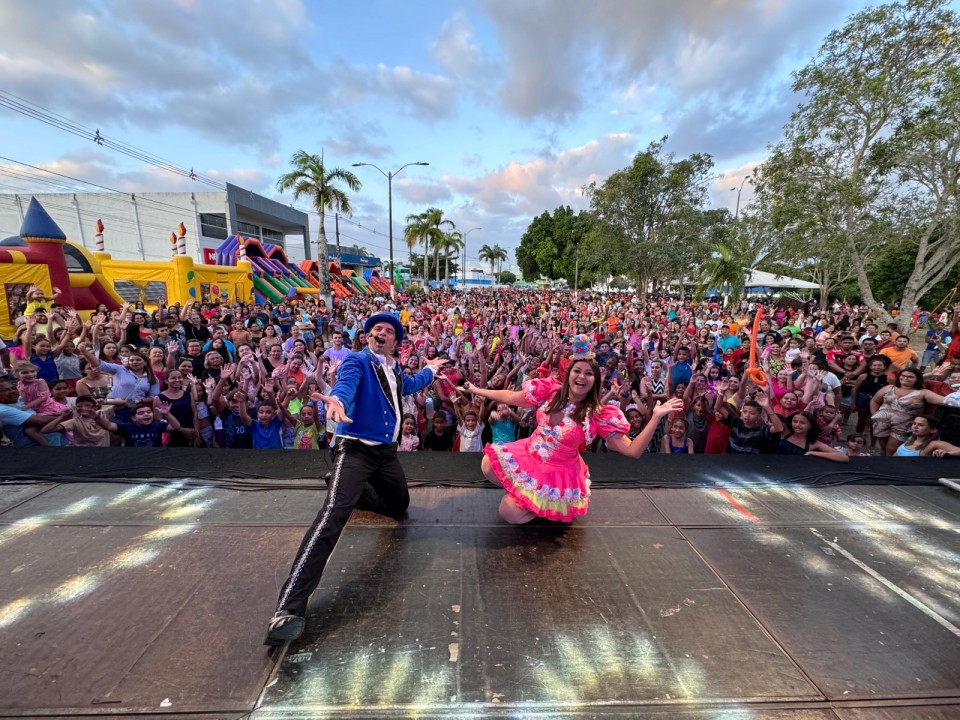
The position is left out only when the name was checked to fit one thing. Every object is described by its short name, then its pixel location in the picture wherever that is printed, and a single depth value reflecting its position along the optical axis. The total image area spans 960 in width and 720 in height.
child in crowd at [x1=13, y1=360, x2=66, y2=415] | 4.53
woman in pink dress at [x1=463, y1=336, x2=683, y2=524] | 3.12
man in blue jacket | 2.28
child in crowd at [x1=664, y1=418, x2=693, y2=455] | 5.17
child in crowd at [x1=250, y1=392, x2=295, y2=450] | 4.94
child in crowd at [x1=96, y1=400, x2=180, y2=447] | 4.69
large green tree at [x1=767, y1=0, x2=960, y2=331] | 11.07
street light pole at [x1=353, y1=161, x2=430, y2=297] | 24.70
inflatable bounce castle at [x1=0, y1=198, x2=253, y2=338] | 10.98
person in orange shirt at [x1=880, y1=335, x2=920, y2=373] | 6.97
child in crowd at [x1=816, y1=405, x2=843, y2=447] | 5.11
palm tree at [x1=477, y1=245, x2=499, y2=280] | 85.38
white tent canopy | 29.55
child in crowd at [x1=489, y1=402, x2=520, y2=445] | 5.15
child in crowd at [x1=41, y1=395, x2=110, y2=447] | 4.67
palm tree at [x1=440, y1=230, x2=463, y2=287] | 50.19
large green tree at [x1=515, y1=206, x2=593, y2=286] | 56.59
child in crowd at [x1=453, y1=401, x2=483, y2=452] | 5.25
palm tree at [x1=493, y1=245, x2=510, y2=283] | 86.07
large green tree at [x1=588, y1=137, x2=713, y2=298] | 23.33
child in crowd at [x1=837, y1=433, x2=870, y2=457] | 5.04
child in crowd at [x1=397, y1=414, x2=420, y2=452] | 5.10
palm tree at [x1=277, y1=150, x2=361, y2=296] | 20.47
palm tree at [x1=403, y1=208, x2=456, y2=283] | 47.59
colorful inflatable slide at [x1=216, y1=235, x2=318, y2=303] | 22.41
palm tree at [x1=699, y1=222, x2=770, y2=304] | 24.41
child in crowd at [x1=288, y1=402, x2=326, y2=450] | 5.08
